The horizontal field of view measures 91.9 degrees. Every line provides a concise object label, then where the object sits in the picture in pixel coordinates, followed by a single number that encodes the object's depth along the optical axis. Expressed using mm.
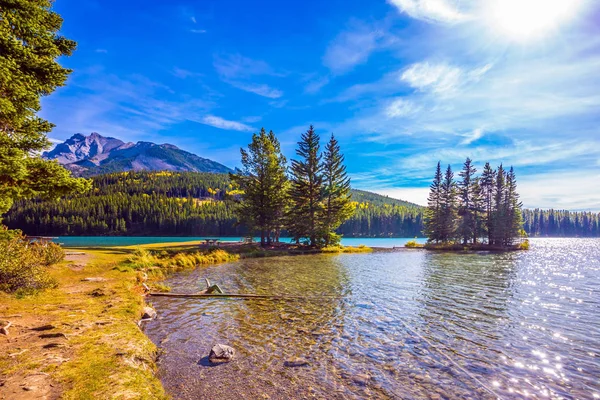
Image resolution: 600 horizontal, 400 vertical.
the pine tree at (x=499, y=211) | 62469
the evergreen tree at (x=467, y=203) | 63075
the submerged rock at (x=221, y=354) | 7481
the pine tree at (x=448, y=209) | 61500
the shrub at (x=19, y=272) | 10976
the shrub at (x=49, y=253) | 17984
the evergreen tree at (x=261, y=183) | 42312
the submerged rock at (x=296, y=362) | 7395
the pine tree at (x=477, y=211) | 63219
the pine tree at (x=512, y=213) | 62594
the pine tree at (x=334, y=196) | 45969
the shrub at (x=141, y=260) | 22772
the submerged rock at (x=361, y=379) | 6562
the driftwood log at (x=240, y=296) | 14484
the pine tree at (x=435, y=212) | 62838
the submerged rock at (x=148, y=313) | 10870
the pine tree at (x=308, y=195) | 45125
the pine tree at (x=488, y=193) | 64000
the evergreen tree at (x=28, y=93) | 8453
